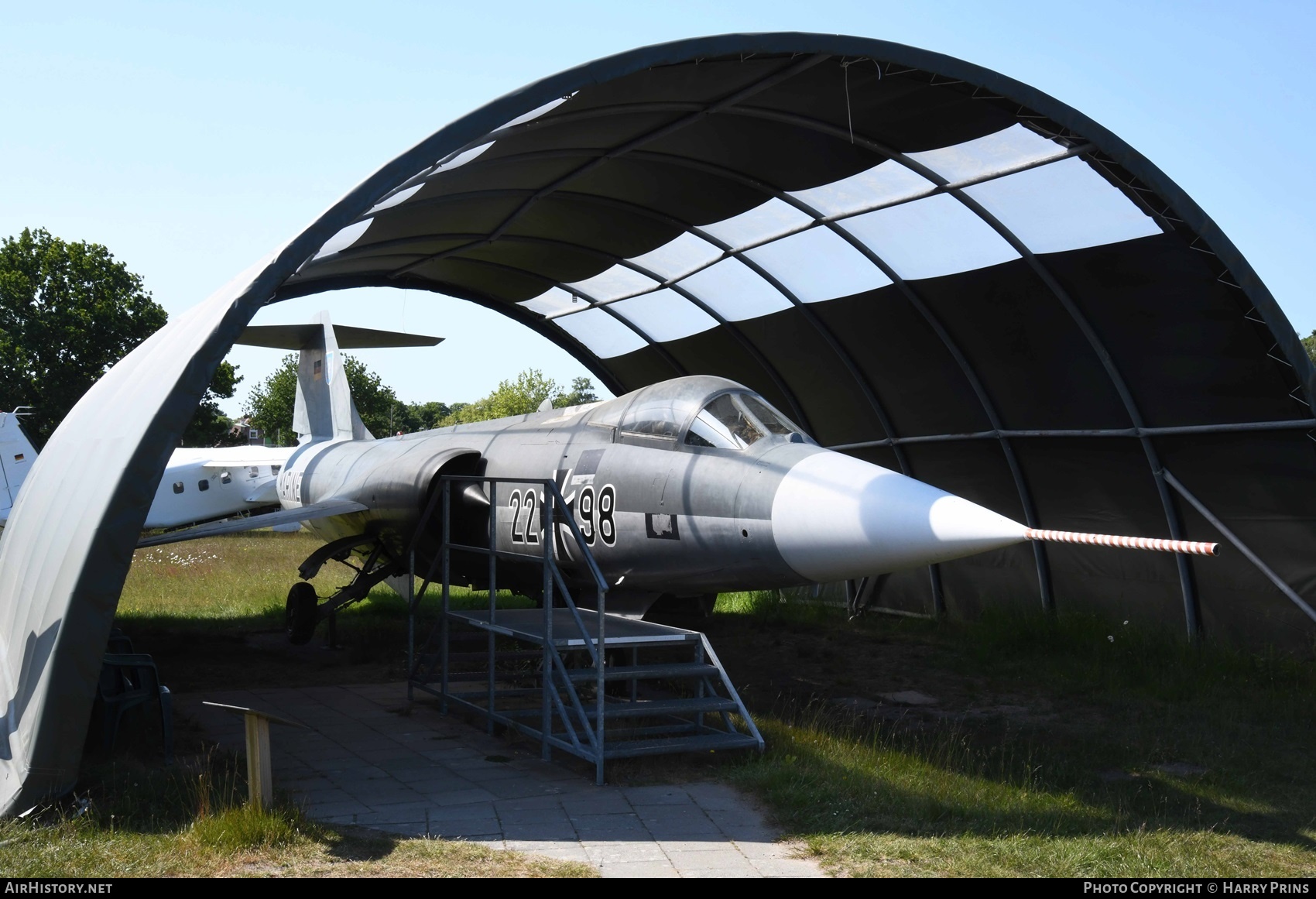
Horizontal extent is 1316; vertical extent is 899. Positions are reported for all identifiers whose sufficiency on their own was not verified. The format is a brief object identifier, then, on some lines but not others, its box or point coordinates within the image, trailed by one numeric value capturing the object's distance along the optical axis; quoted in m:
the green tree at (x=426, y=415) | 110.56
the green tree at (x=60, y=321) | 40.66
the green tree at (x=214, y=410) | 43.75
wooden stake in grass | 5.71
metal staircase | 7.08
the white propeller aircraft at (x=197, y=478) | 27.91
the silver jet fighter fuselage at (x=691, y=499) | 6.28
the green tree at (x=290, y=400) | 61.98
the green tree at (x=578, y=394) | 83.40
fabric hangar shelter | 6.93
